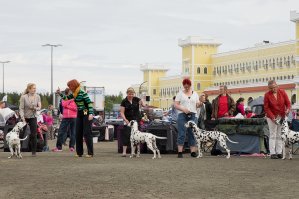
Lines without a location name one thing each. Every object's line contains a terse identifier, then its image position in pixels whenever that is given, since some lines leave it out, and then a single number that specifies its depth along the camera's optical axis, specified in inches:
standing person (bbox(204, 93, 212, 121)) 857.8
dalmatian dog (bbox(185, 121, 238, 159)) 726.5
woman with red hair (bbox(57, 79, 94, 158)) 722.8
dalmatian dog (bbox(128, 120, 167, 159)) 717.3
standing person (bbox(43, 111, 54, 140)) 1274.6
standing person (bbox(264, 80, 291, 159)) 716.0
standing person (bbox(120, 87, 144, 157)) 747.8
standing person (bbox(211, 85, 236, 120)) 791.1
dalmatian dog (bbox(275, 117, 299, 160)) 705.0
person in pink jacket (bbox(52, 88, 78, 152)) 886.4
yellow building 5078.7
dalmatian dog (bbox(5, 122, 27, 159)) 713.6
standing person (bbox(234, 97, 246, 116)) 861.8
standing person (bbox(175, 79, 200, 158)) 730.8
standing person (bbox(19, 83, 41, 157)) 734.5
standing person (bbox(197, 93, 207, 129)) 836.0
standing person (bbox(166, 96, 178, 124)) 898.7
